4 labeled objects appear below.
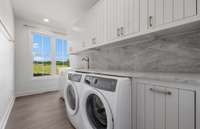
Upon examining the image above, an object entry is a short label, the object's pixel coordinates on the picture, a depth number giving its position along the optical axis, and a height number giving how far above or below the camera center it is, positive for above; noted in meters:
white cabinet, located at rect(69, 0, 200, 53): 0.97 +0.54
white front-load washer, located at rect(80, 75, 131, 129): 0.96 -0.34
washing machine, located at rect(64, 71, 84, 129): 1.57 -0.52
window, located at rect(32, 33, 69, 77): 3.93 +0.35
